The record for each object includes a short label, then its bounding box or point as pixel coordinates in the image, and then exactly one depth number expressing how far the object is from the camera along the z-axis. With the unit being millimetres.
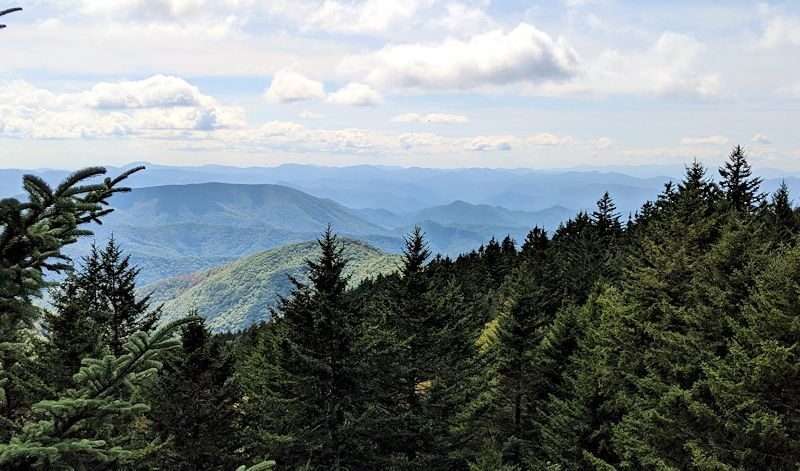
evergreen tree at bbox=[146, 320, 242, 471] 16516
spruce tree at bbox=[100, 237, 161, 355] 24188
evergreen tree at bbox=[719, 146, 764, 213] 38438
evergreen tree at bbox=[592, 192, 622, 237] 68500
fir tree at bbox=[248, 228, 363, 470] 16406
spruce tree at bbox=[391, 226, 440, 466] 19953
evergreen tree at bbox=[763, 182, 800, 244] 34388
